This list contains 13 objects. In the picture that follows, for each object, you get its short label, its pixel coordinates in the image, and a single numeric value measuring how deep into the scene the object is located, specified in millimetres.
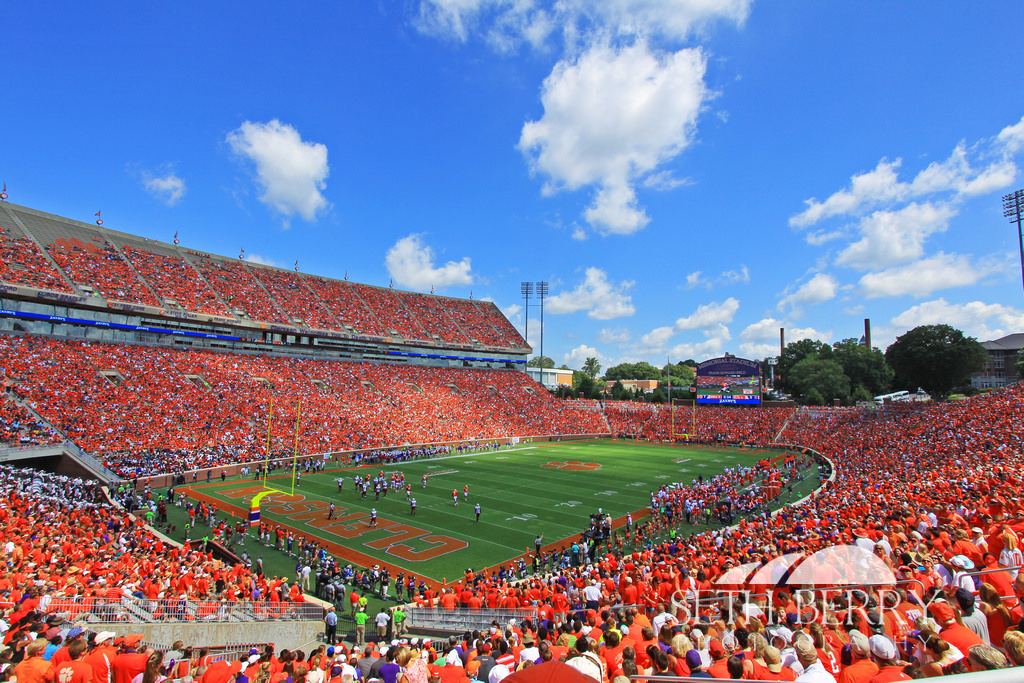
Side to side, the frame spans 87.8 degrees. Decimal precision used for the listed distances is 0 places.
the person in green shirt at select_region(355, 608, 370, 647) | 12586
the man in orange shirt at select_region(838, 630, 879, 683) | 3891
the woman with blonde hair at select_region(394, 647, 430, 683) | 4840
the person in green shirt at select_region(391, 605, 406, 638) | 12852
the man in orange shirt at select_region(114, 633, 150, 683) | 5543
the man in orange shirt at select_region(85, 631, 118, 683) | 5367
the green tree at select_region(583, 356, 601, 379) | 125875
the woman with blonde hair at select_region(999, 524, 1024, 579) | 6384
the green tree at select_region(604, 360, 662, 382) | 136375
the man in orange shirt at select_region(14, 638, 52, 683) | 4777
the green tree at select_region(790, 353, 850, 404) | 65875
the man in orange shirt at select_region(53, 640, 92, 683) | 4973
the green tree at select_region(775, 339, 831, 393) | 88000
